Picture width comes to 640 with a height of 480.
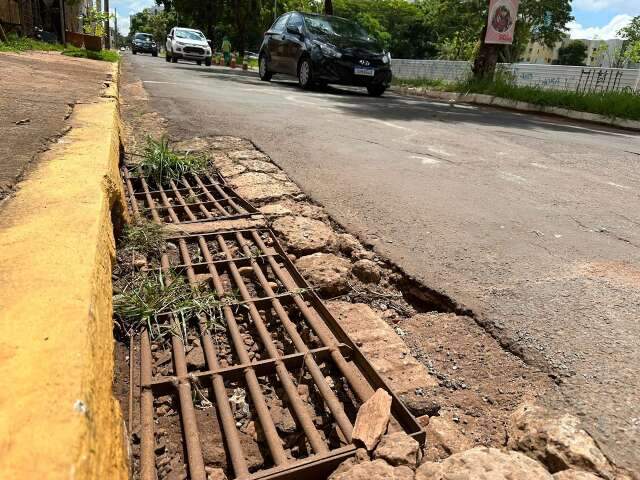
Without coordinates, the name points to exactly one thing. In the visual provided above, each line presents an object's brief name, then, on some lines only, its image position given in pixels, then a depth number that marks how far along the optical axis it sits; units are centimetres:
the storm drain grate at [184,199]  259
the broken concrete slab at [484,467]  106
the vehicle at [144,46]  3753
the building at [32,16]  1011
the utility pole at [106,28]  2693
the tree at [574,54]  6325
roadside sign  1204
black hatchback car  917
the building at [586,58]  3217
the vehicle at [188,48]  1988
